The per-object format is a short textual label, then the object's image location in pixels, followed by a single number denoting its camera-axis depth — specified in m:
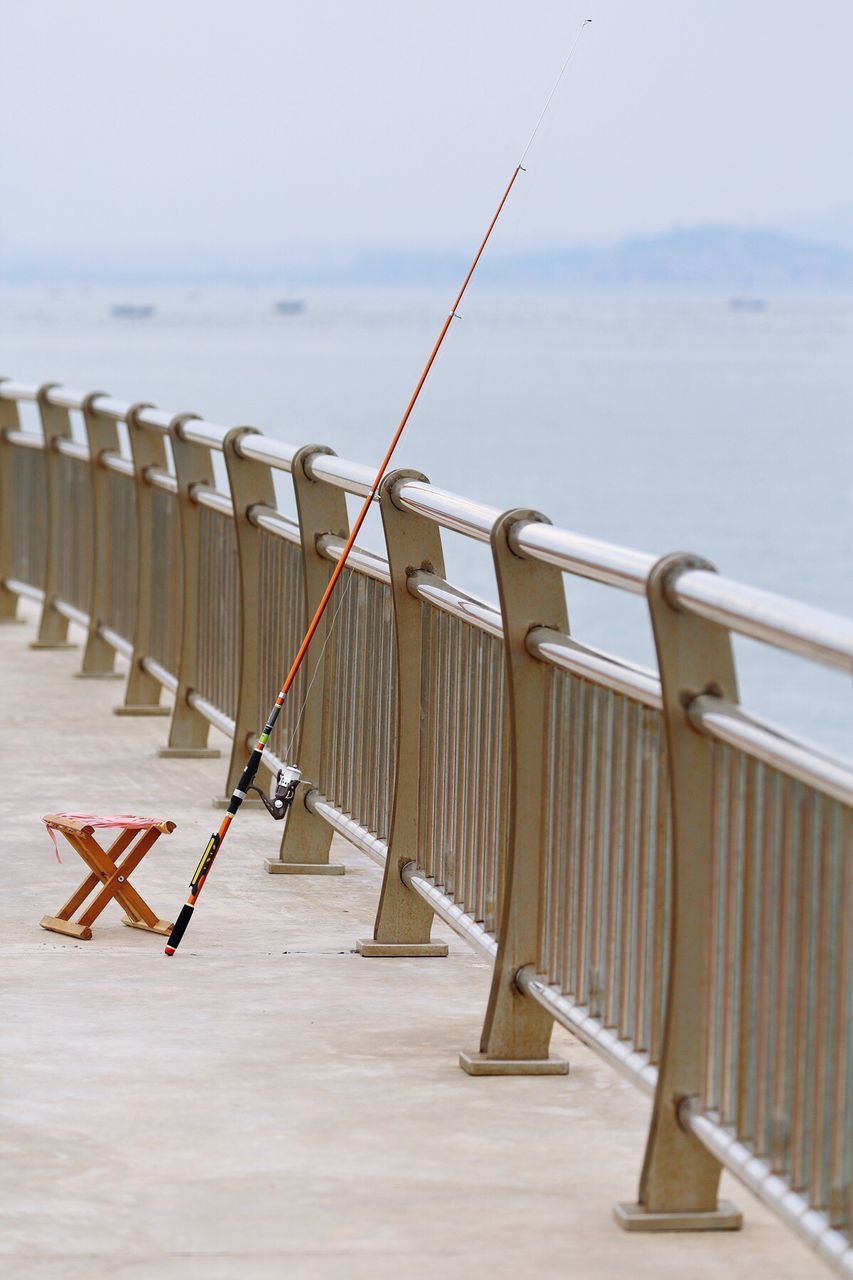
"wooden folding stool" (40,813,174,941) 12.28
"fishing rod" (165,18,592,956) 11.62
